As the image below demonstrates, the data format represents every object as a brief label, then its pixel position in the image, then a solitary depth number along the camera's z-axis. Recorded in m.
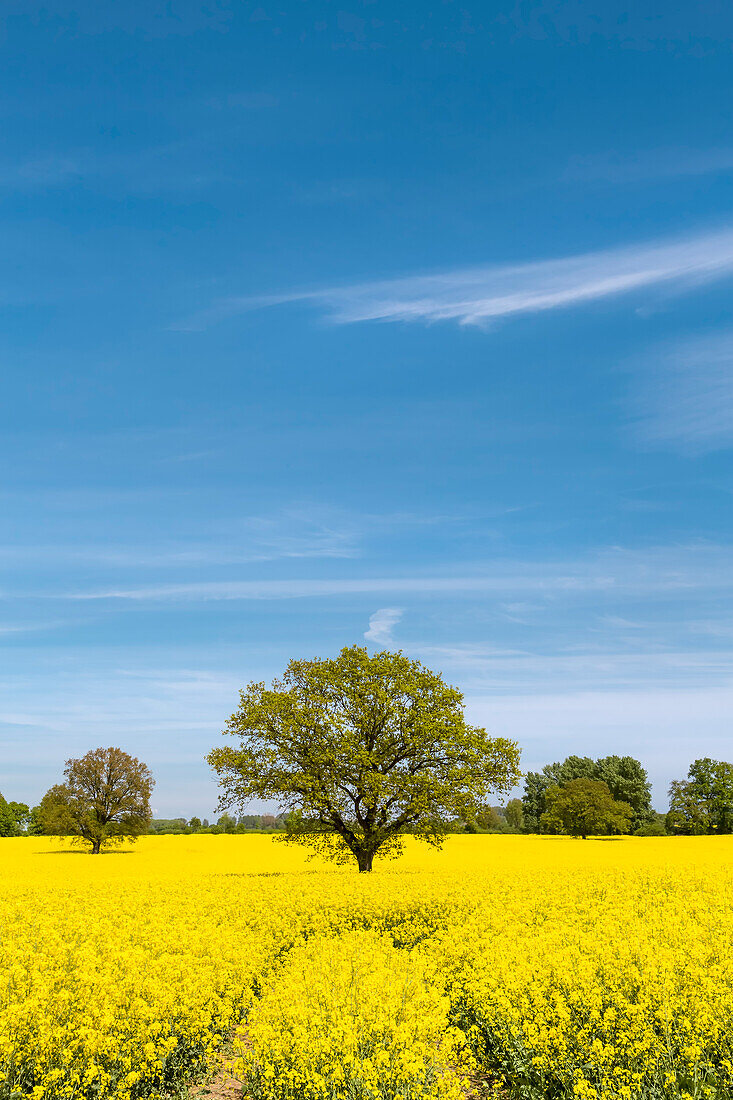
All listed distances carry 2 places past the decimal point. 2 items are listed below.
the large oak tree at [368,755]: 32.34
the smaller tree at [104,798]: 58.41
